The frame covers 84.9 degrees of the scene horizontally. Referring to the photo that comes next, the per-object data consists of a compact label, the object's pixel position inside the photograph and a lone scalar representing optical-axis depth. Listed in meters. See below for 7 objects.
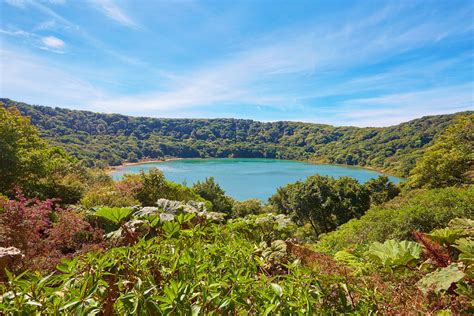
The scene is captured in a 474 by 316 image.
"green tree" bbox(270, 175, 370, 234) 22.92
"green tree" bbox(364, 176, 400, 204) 24.16
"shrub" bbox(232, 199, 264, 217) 25.50
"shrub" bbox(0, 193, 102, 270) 2.82
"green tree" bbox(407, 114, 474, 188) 16.50
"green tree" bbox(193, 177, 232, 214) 15.26
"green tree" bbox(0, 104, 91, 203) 6.97
